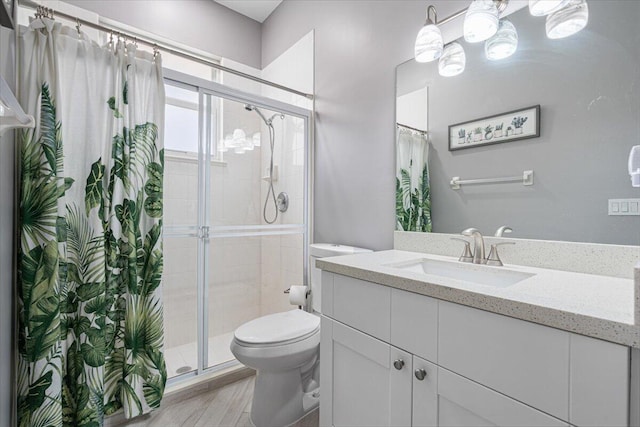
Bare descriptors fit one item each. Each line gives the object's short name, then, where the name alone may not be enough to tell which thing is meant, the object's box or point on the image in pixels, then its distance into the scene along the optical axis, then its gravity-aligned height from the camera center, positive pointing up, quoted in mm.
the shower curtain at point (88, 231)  1262 -92
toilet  1475 -768
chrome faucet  1196 -126
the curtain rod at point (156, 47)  1303 +910
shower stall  1837 -4
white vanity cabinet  603 -398
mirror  966 +299
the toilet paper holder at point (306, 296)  2034 -573
